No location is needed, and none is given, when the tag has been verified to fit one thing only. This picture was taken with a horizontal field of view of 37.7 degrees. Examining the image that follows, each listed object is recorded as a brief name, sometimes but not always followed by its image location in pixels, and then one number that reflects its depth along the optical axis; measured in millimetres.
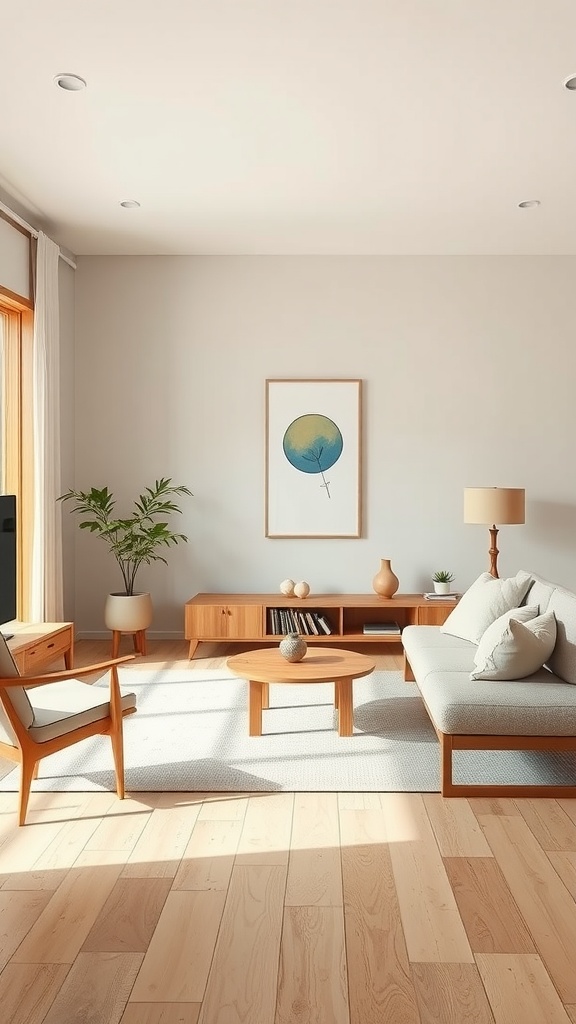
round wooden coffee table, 3875
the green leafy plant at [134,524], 6055
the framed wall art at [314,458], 6445
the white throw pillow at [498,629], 3617
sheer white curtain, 5574
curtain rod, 5035
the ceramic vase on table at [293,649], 4141
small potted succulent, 6148
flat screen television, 4840
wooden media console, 5922
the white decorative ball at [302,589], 6012
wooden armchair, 2980
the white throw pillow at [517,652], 3473
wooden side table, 4596
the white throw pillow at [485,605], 4402
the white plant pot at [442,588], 6148
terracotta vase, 6059
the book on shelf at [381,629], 5992
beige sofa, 3229
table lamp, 5727
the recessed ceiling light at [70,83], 3615
